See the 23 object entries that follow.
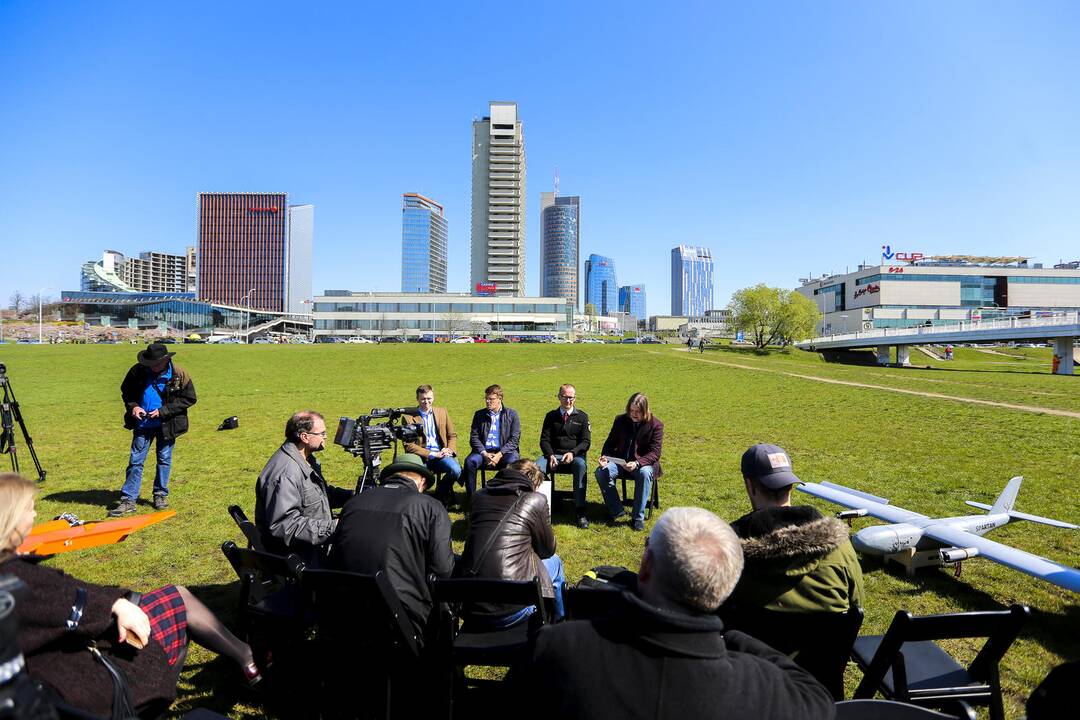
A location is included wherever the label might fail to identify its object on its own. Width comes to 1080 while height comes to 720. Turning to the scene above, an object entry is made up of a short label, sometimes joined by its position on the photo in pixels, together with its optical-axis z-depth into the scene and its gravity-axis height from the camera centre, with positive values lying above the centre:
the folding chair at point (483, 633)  2.90 -1.64
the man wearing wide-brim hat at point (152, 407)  6.99 -0.91
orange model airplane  4.43 -1.72
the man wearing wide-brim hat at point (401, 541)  3.18 -1.23
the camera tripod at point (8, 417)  7.83 -1.20
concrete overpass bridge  36.16 +0.79
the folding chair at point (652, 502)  7.09 -2.14
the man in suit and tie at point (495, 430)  7.73 -1.30
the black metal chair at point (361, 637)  2.91 -1.68
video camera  5.11 -0.99
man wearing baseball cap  2.59 -1.08
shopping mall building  85.44 +8.60
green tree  64.69 +3.37
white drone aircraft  4.47 -1.87
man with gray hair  1.51 -0.92
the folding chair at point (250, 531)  3.92 -1.40
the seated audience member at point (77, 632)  2.12 -1.22
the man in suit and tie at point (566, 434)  7.22 -1.30
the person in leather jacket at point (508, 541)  3.34 -1.32
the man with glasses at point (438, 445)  7.44 -1.52
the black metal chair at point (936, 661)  2.35 -1.63
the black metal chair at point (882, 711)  1.74 -1.24
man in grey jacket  4.11 -1.28
